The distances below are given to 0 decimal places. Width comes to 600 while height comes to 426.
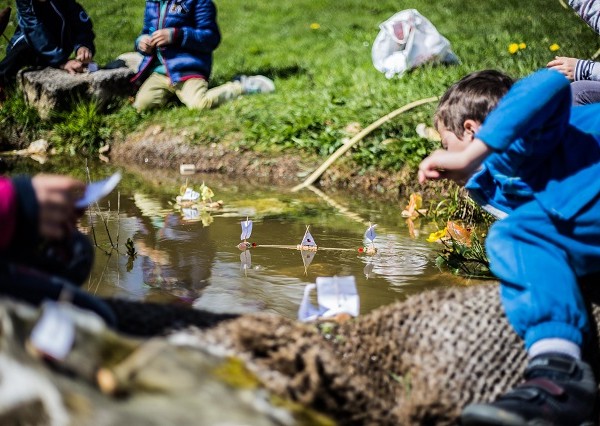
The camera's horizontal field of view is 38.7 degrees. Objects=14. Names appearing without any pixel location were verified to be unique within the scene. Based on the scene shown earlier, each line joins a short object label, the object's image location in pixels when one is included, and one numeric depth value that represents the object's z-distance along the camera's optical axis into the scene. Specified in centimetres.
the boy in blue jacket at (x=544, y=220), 232
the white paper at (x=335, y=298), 268
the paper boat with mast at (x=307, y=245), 420
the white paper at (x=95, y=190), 183
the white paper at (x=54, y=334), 156
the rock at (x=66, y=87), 839
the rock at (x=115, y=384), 156
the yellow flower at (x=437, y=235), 404
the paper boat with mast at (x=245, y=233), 414
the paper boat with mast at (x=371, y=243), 404
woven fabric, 202
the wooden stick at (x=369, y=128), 506
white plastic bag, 842
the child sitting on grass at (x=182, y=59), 840
